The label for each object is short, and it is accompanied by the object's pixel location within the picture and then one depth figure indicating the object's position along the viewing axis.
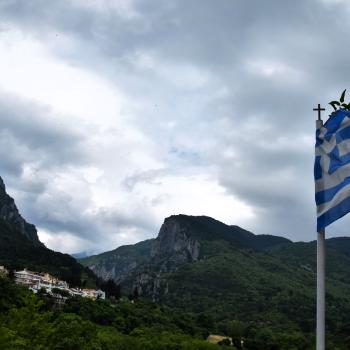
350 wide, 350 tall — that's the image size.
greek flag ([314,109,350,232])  13.24
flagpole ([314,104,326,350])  13.30
